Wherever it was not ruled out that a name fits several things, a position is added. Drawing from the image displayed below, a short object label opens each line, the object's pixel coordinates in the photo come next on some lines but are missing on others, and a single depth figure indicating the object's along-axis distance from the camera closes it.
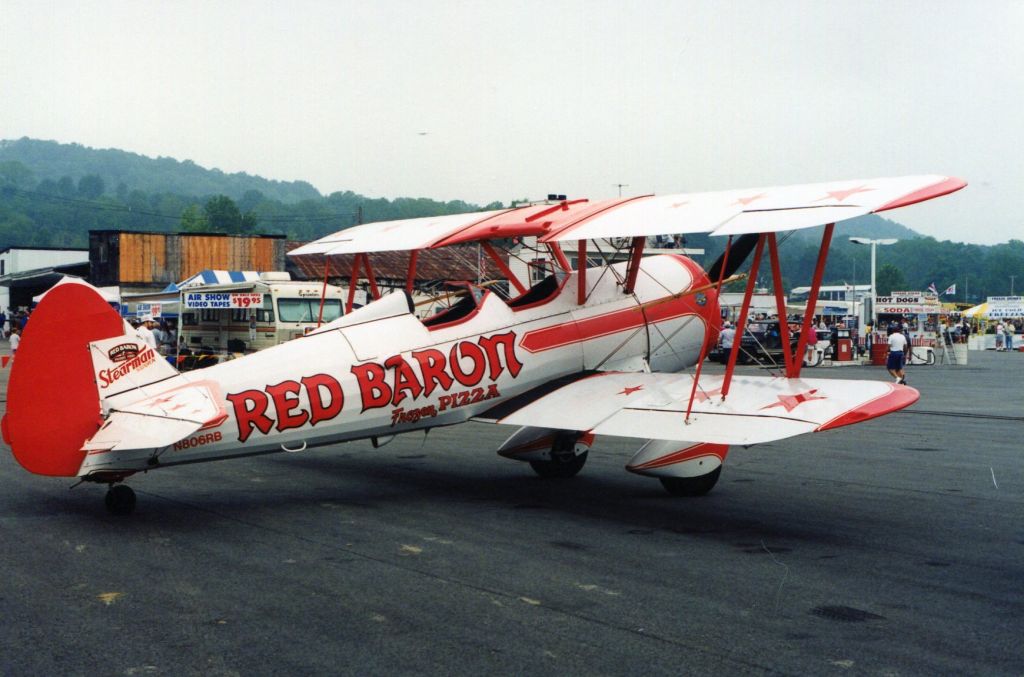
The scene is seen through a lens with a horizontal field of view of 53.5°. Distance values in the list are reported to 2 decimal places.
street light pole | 46.27
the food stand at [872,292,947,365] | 38.62
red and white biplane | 8.02
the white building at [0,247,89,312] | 65.25
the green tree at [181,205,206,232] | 109.00
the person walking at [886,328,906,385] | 25.67
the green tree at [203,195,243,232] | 109.94
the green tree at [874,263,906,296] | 159.12
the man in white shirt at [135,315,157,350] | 22.88
